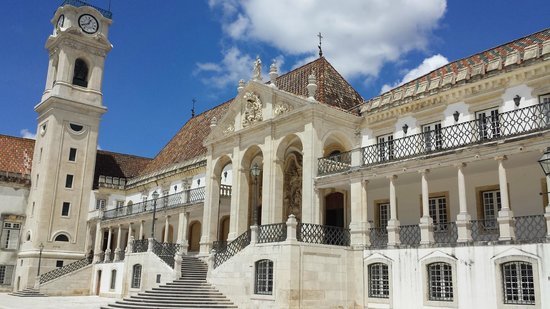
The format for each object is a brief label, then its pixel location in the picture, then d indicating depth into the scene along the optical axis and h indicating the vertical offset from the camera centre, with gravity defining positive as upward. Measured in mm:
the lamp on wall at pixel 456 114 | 18297 +6017
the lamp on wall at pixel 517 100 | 16594 +5948
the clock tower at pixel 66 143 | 36719 +9986
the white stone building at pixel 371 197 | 15266 +3513
